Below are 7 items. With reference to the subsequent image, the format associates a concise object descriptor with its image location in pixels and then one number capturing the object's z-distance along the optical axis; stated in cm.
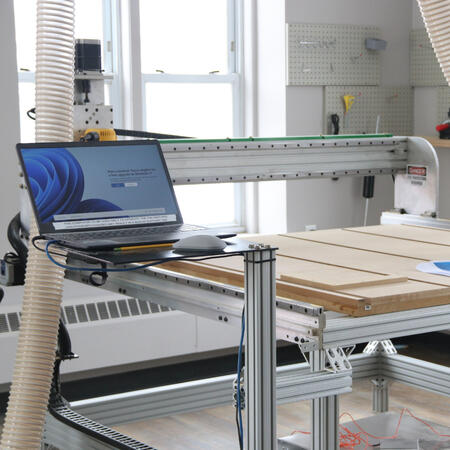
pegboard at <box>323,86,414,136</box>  446
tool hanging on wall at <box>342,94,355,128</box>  446
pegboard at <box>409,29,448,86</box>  459
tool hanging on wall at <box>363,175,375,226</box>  452
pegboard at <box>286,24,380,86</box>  429
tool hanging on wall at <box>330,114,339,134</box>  442
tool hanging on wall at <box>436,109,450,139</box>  434
